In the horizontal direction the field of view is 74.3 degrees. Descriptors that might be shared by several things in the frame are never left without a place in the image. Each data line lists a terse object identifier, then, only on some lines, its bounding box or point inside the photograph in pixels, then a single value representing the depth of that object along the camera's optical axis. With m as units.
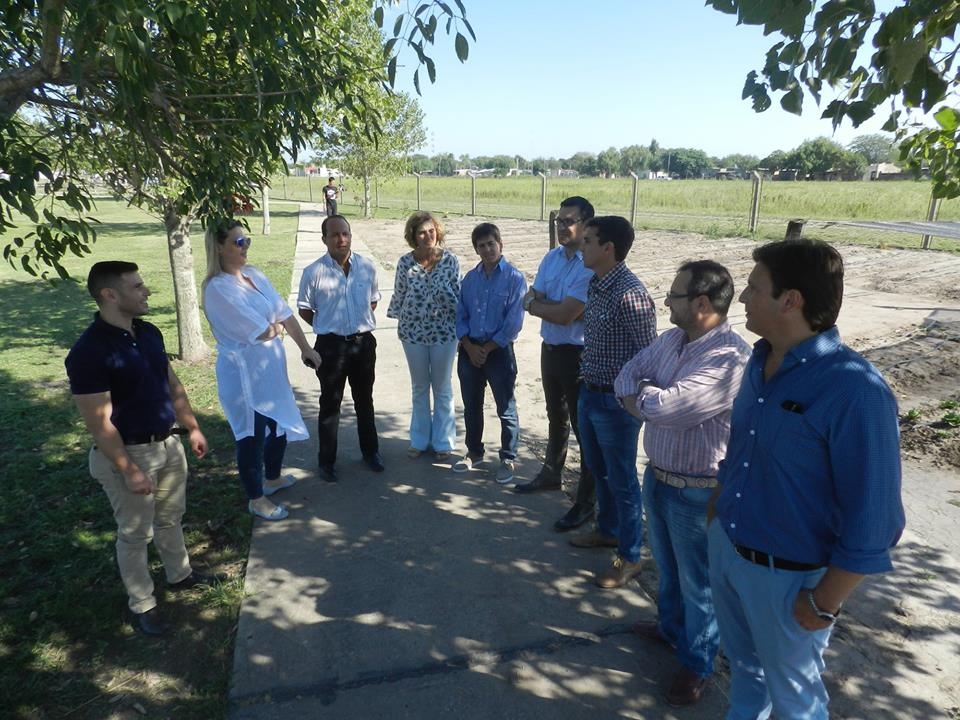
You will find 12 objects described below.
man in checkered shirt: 3.18
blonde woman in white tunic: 3.74
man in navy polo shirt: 2.82
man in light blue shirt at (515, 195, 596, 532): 3.87
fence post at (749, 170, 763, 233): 17.52
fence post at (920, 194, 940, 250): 16.21
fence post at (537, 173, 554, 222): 23.65
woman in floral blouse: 4.59
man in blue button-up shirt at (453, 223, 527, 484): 4.38
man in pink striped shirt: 2.39
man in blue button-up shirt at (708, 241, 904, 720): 1.68
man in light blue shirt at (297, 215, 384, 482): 4.45
